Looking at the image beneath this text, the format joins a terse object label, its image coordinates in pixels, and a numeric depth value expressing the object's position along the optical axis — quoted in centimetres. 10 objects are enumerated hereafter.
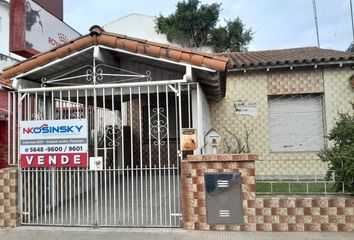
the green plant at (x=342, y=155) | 554
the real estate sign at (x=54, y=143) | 610
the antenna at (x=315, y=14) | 1890
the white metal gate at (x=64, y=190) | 619
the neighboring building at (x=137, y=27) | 2583
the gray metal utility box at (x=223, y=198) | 554
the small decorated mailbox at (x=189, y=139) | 571
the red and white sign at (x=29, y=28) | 704
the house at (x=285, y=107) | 1014
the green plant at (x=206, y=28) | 2956
